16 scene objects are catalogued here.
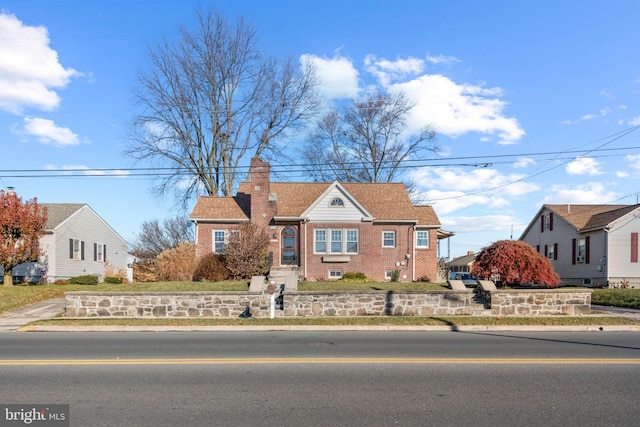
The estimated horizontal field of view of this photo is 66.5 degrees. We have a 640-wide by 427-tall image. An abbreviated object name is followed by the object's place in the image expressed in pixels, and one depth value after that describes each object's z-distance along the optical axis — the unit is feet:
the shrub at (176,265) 84.12
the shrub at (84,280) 89.66
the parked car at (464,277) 109.20
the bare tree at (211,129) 133.49
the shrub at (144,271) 98.61
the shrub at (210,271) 84.43
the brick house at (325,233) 100.63
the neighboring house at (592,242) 108.99
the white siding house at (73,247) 100.73
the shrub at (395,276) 96.68
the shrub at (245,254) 82.94
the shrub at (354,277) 92.79
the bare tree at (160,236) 160.66
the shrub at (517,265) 62.13
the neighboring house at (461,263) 252.05
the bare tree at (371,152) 152.75
